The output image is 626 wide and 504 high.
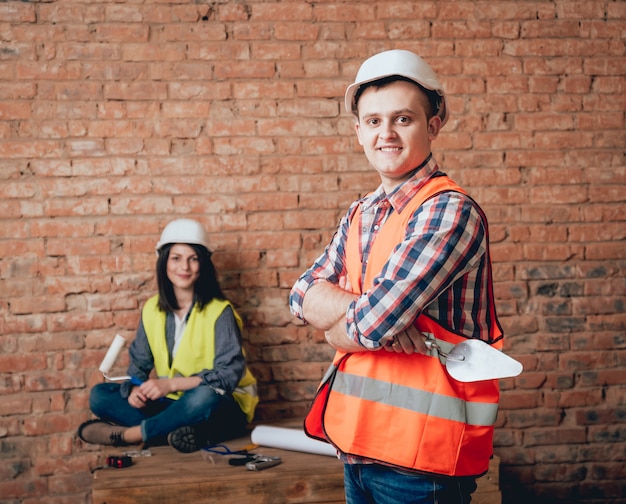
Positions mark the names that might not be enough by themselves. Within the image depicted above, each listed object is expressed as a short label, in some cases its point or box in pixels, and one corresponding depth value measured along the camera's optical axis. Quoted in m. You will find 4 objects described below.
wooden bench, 2.32
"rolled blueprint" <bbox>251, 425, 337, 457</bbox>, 2.63
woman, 2.79
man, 1.25
